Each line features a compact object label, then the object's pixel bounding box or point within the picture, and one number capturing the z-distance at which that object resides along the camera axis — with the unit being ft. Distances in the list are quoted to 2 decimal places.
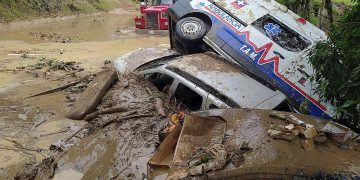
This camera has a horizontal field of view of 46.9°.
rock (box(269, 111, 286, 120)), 13.85
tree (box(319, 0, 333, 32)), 32.17
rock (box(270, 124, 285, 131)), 12.89
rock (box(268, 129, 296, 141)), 12.28
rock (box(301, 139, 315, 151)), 11.79
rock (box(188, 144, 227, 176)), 10.76
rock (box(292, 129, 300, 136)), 12.45
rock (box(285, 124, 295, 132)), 12.69
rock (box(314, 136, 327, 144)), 12.12
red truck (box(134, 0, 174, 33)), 57.77
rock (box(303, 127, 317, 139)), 12.17
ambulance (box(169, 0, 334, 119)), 20.44
